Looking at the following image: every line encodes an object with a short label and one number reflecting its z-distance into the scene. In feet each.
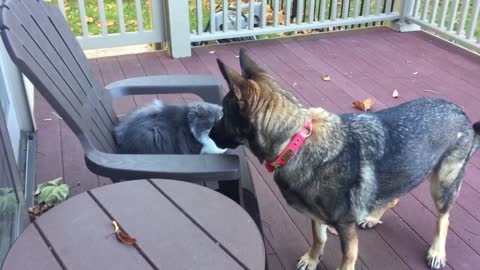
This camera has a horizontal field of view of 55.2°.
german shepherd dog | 5.75
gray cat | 7.13
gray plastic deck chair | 5.52
